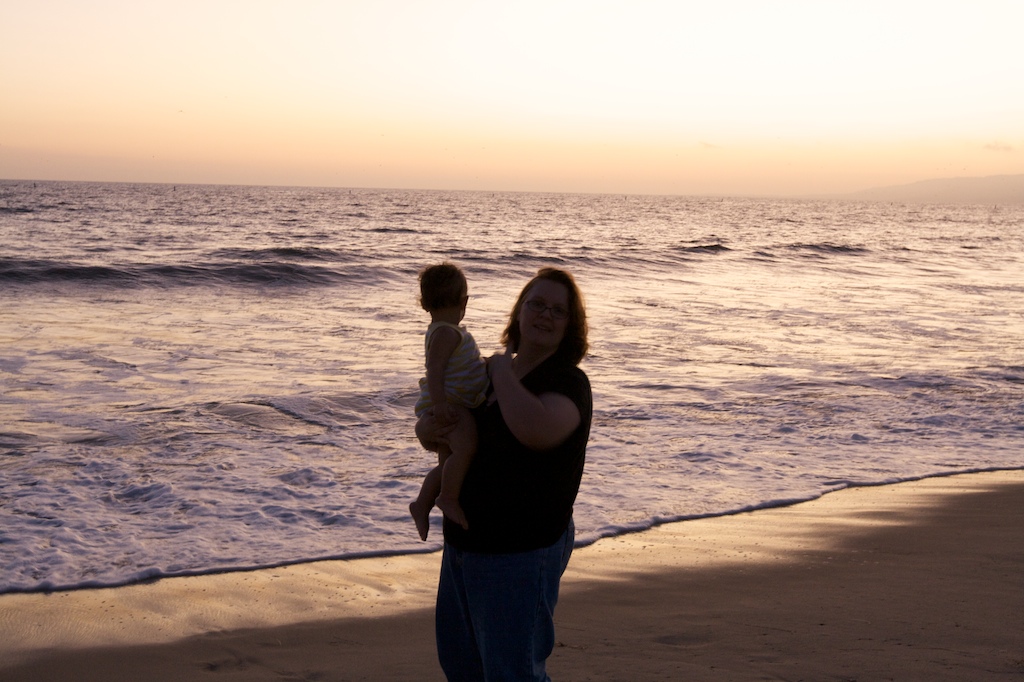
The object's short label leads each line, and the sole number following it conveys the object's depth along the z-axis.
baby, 2.50
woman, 2.40
